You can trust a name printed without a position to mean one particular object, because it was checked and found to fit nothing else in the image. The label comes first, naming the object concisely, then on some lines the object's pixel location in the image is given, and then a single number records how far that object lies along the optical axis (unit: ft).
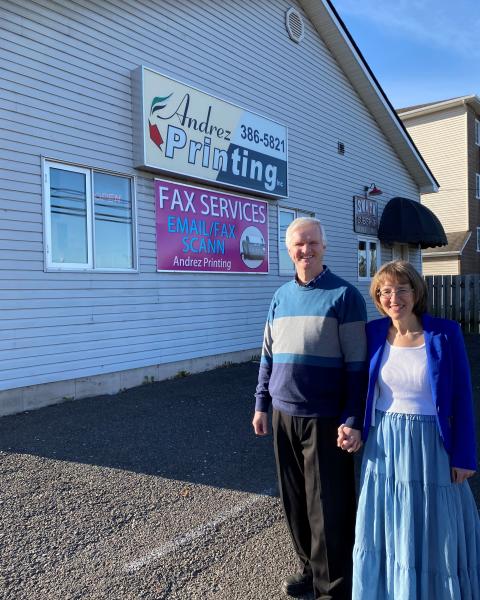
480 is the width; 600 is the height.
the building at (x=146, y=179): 20.11
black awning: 45.83
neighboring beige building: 80.18
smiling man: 8.03
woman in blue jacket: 7.10
